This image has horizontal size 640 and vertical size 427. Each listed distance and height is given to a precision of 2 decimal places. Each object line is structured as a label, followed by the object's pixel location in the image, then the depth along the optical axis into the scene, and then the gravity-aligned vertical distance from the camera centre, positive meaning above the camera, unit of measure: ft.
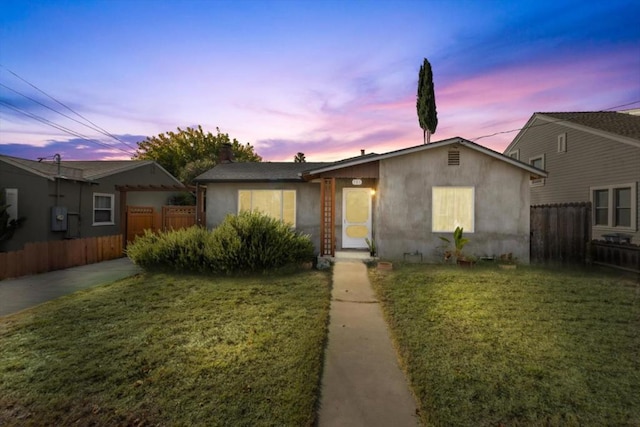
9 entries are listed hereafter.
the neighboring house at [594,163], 35.09 +7.08
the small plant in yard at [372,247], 34.06 -3.55
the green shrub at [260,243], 26.99 -2.66
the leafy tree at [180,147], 98.53 +22.31
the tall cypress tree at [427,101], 58.85 +22.27
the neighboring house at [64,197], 38.42 +2.12
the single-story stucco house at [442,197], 32.01 +1.97
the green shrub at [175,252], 27.53 -3.56
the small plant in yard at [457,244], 30.48 -2.76
